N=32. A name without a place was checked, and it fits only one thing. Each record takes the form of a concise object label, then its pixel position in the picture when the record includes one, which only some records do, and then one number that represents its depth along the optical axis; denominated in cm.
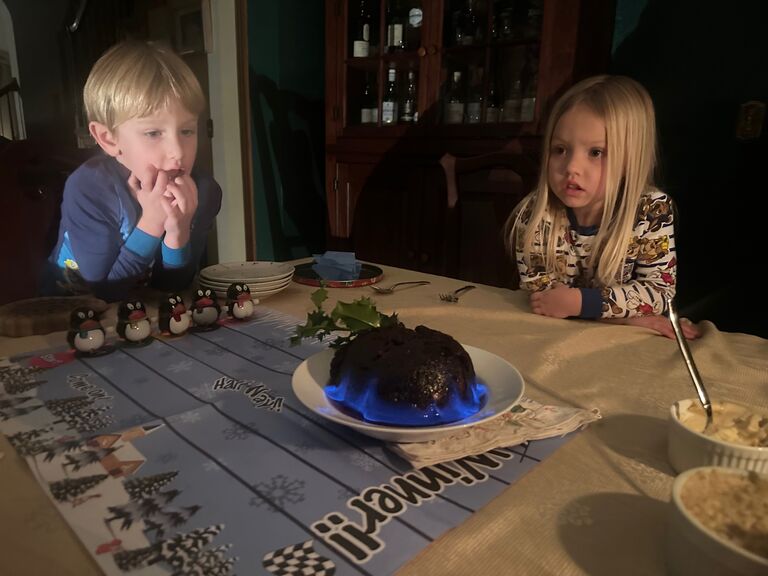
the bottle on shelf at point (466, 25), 214
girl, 115
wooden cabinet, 196
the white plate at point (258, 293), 111
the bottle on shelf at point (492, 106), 215
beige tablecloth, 40
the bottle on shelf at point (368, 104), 248
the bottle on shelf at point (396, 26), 235
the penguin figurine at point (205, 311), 93
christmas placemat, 41
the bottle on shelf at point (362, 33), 243
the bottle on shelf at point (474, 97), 219
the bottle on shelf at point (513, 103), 207
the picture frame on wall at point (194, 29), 117
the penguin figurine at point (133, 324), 83
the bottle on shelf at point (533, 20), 196
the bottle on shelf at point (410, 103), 232
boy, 103
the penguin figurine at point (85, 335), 79
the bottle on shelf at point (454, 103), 222
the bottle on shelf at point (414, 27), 227
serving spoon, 56
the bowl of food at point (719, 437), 47
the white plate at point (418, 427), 52
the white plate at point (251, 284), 110
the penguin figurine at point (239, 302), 98
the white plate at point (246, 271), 114
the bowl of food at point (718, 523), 33
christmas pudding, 54
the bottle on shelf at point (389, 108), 239
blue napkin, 126
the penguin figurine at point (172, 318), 88
